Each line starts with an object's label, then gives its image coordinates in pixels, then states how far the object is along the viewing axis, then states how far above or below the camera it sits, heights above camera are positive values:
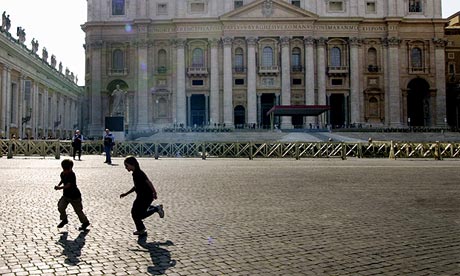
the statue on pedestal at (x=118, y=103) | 37.38 +3.98
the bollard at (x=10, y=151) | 27.22 +0.17
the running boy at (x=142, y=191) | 6.97 -0.56
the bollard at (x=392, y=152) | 29.36 -0.10
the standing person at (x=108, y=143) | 22.52 +0.50
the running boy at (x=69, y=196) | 7.16 -0.64
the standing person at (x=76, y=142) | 24.98 +0.62
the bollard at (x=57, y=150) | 27.12 +0.23
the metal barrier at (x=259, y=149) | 29.03 +0.18
